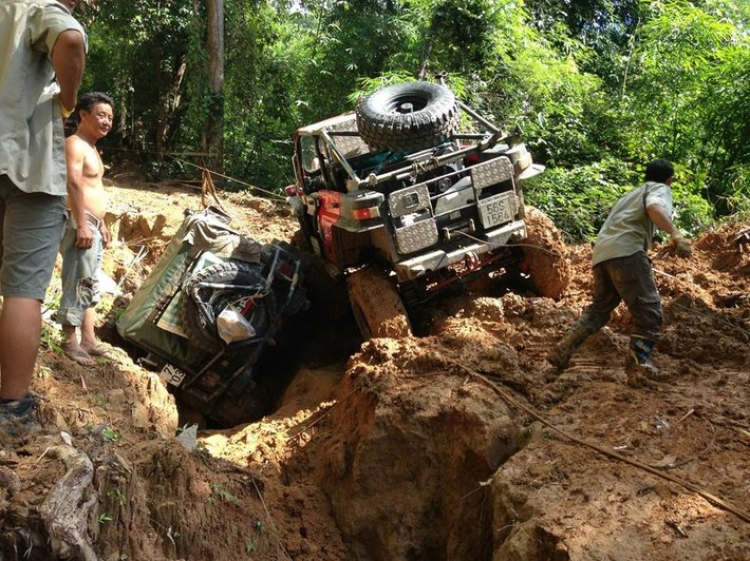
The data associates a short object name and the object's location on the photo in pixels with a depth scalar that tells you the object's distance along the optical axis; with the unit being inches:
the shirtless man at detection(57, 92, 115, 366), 183.5
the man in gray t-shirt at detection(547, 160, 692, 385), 187.3
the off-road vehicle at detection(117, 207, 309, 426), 252.4
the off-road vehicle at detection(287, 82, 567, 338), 231.6
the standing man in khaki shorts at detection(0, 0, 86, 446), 118.3
